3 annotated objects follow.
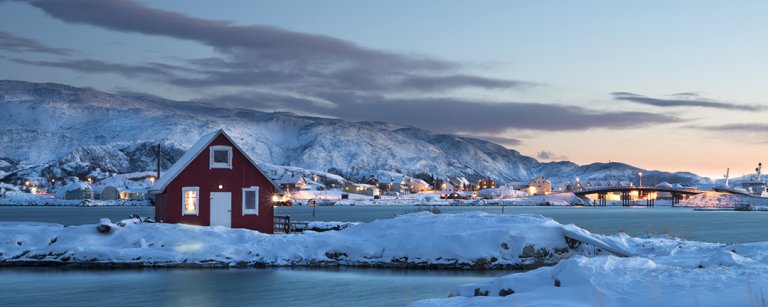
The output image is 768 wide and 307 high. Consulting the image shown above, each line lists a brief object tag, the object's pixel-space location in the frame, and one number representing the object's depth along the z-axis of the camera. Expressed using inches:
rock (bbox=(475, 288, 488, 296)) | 784.3
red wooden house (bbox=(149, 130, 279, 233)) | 1801.2
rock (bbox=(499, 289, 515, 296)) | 761.6
